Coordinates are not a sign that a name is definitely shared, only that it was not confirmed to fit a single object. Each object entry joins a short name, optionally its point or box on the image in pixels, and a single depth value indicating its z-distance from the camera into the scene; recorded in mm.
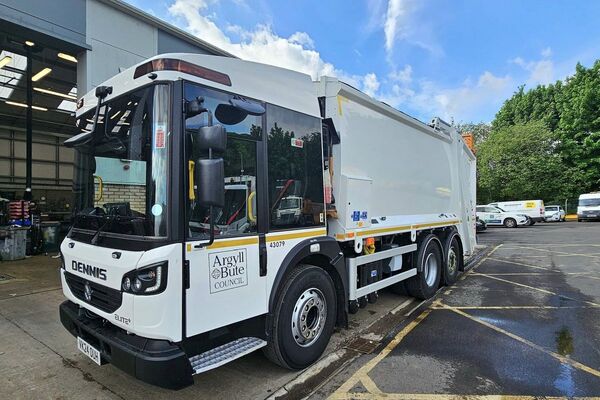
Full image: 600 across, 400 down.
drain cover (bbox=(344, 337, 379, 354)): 4340
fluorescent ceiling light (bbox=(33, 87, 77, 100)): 14644
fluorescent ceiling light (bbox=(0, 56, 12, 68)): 11186
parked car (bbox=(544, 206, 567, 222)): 31562
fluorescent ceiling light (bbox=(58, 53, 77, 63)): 10430
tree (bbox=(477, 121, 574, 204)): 33594
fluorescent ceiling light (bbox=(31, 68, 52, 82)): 12227
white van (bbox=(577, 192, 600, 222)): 29095
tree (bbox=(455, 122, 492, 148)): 43969
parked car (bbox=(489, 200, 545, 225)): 27703
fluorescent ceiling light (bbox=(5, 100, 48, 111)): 17281
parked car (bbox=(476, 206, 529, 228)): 26312
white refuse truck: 2617
